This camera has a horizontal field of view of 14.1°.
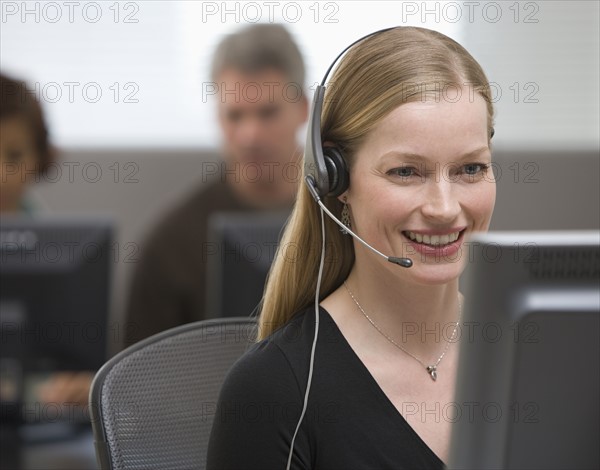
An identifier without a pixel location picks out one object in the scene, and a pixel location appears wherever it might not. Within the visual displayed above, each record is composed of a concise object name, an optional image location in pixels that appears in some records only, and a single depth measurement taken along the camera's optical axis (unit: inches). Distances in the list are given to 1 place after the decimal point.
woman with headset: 97.3
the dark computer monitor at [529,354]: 83.0
